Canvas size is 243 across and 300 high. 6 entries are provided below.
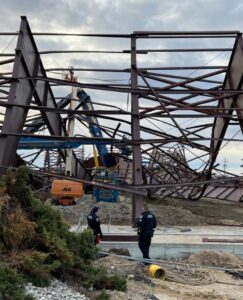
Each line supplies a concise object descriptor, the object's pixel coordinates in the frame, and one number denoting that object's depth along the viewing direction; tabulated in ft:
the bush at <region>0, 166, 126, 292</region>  22.07
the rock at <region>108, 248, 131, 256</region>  39.15
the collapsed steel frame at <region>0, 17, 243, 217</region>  46.03
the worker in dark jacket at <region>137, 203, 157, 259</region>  37.22
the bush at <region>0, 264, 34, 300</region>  18.49
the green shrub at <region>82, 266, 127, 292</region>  24.40
